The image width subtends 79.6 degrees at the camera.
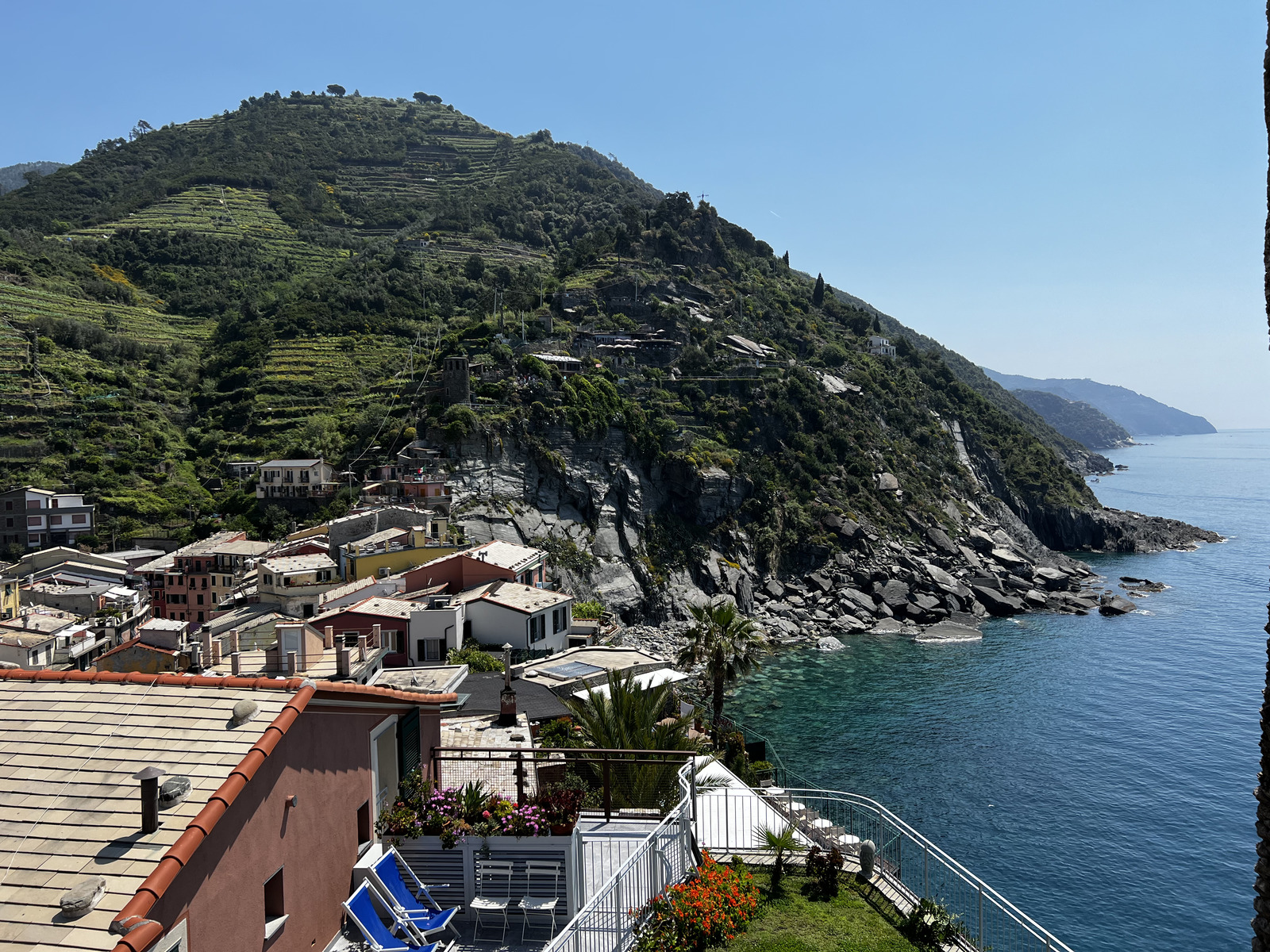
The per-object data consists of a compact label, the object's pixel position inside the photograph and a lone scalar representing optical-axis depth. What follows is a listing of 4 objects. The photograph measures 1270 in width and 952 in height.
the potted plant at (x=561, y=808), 9.21
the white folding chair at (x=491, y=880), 9.20
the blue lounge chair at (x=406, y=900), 8.59
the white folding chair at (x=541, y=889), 9.01
